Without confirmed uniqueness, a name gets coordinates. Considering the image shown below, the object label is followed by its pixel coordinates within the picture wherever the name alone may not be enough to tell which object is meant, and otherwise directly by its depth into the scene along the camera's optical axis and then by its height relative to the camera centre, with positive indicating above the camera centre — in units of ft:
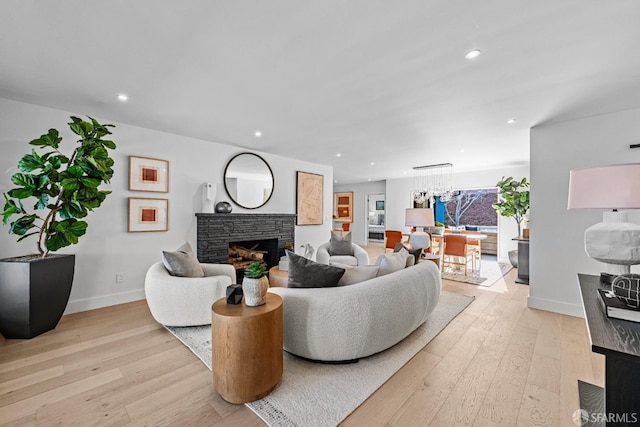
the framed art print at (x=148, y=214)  11.75 -0.06
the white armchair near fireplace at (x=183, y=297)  8.43 -2.67
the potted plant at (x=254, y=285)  5.94 -1.60
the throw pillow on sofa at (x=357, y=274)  7.46 -1.71
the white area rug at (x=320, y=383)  5.15 -3.85
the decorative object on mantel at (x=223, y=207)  14.17 +0.35
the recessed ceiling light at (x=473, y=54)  6.25 +3.89
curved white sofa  6.48 -2.62
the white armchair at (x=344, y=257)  14.72 -2.43
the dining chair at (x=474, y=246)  18.49 -2.18
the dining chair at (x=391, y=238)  21.03 -1.80
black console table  3.20 -2.09
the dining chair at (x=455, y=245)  16.34 -1.85
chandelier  22.57 +3.14
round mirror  15.20 +2.01
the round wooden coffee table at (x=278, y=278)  10.04 -2.45
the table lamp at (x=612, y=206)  4.91 +0.25
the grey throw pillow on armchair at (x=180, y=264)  8.95 -1.75
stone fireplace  13.65 -1.12
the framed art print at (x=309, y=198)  19.06 +1.25
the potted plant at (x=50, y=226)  8.04 -0.46
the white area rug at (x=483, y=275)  15.46 -3.75
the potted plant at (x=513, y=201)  16.27 +0.96
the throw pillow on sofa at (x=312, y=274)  7.11 -1.61
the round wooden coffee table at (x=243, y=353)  5.36 -2.87
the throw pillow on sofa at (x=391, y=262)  8.26 -1.51
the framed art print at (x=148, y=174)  11.70 +1.75
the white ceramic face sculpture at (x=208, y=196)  13.80 +0.90
